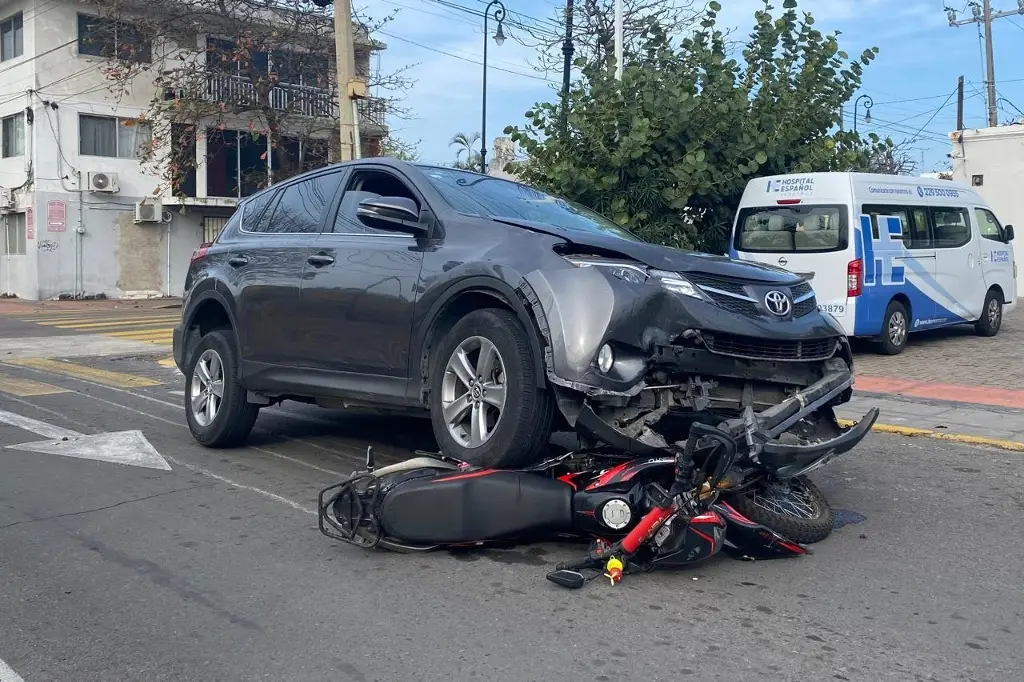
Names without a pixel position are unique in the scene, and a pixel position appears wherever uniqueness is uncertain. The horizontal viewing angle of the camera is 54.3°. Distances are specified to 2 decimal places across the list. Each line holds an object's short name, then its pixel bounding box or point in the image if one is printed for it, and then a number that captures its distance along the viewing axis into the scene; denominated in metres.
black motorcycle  4.15
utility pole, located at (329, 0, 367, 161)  15.41
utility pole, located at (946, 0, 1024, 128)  34.84
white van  11.88
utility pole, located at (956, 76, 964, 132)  42.34
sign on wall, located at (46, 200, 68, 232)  28.20
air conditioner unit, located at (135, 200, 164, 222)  29.55
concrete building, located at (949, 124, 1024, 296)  25.95
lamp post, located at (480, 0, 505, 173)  27.64
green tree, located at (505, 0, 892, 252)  13.22
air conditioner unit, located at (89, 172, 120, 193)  28.41
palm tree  44.44
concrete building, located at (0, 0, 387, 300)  28.08
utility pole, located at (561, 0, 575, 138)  21.81
